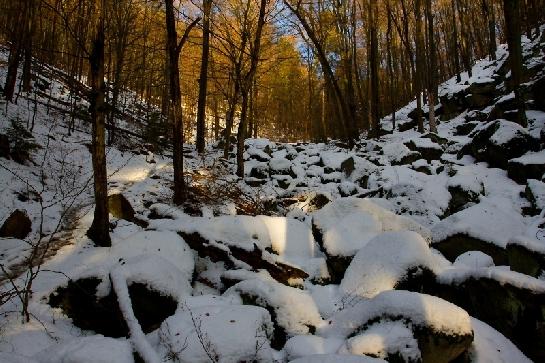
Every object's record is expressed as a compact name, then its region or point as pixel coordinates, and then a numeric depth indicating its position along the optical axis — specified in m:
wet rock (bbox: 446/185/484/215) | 9.34
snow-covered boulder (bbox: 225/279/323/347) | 4.52
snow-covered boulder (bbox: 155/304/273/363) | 3.66
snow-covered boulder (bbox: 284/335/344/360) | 4.05
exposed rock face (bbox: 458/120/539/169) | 10.91
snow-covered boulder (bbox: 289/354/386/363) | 3.24
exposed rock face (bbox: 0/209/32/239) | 6.91
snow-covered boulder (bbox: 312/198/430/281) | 6.15
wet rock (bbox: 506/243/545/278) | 5.11
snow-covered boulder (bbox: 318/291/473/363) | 3.86
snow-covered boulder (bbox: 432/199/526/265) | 6.28
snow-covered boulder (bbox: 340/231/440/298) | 5.12
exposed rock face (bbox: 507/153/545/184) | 9.77
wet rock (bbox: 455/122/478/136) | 17.03
